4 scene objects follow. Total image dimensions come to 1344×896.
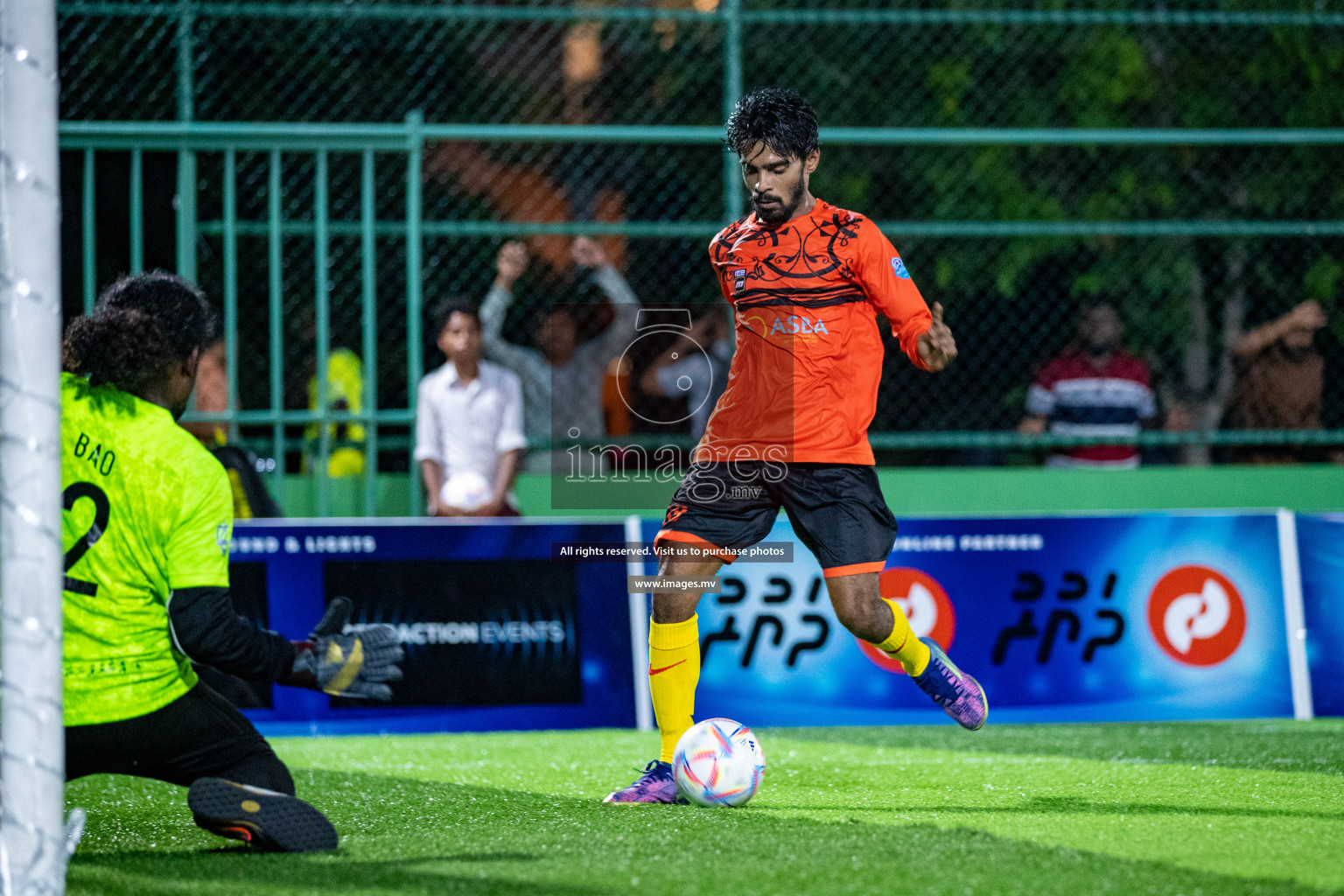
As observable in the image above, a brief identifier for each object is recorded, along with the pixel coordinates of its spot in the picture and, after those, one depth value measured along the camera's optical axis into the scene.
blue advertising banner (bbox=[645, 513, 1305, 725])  14.31
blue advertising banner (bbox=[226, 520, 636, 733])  14.10
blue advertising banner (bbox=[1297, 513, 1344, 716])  14.29
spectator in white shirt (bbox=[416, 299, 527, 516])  15.72
